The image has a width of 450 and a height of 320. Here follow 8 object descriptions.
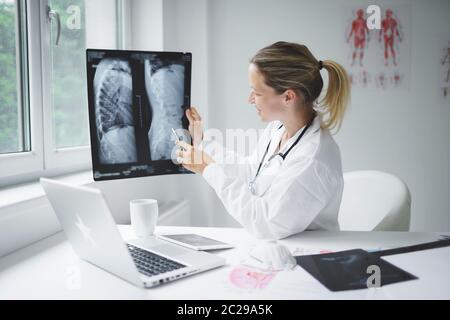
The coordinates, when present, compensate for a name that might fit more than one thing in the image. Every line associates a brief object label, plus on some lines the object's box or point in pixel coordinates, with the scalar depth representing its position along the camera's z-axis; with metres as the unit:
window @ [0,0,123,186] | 1.55
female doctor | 1.34
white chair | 1.52
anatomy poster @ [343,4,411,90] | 2.45
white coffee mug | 1.33
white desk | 0.90
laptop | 0.90
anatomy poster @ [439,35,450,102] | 2.43
